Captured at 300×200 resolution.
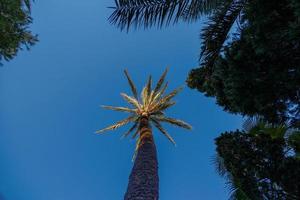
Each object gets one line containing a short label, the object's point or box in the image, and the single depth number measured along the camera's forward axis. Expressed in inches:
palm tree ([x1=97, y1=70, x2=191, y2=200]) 178.3
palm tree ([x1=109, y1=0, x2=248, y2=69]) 167.1
